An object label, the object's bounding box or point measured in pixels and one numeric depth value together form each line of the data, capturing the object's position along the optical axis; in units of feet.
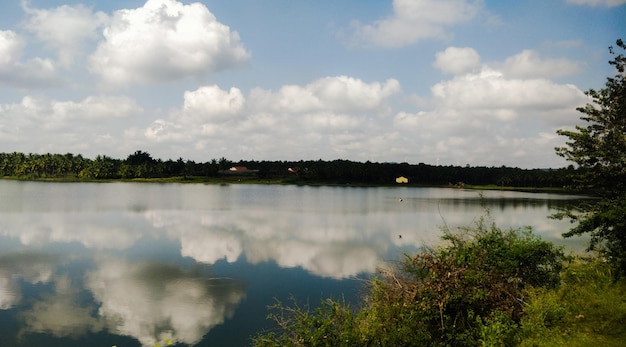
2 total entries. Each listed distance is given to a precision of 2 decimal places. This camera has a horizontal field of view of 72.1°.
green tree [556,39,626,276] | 58.23
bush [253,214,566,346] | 43.42
